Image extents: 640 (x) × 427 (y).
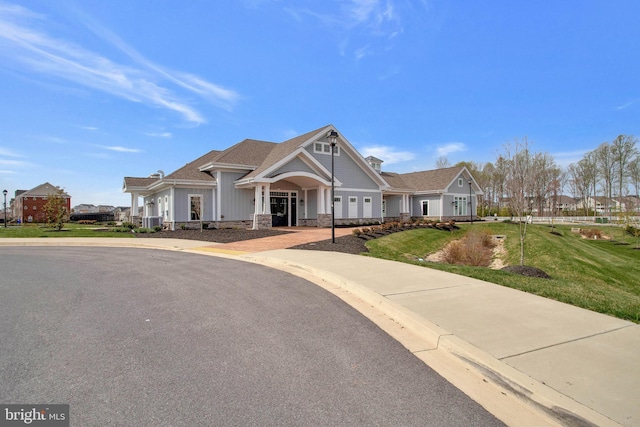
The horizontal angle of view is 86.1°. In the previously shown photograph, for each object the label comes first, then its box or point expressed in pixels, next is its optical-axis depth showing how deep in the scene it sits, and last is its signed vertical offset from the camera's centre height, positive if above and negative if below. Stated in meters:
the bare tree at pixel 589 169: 55.38 +6.31
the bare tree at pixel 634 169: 44.05 +5.17
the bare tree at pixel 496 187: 61.22 +4.19
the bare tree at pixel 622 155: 49.25 +7.65
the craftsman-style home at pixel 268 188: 23.27 +1.96
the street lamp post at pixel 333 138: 15.18 +3.33
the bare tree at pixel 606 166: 51.83 +6.34
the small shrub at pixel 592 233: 27.91 -2.15
